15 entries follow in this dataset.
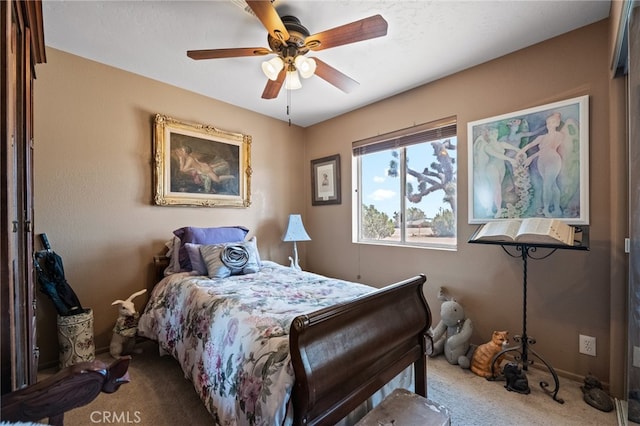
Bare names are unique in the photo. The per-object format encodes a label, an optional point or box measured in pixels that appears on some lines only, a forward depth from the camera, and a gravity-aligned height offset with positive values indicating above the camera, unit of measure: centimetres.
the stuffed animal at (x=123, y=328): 233 -97
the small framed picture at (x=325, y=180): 366 +43
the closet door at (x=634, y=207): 121 +1
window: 275 +27
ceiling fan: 152 +104
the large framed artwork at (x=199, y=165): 276 +52
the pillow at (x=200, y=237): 255 -24
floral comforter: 114 -65
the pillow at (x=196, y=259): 242 -41
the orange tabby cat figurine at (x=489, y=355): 209 -111
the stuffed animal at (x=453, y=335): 228 -106
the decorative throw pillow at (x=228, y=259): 235 -42
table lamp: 343 -25
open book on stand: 173 -14
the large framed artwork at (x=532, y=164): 199 +37
